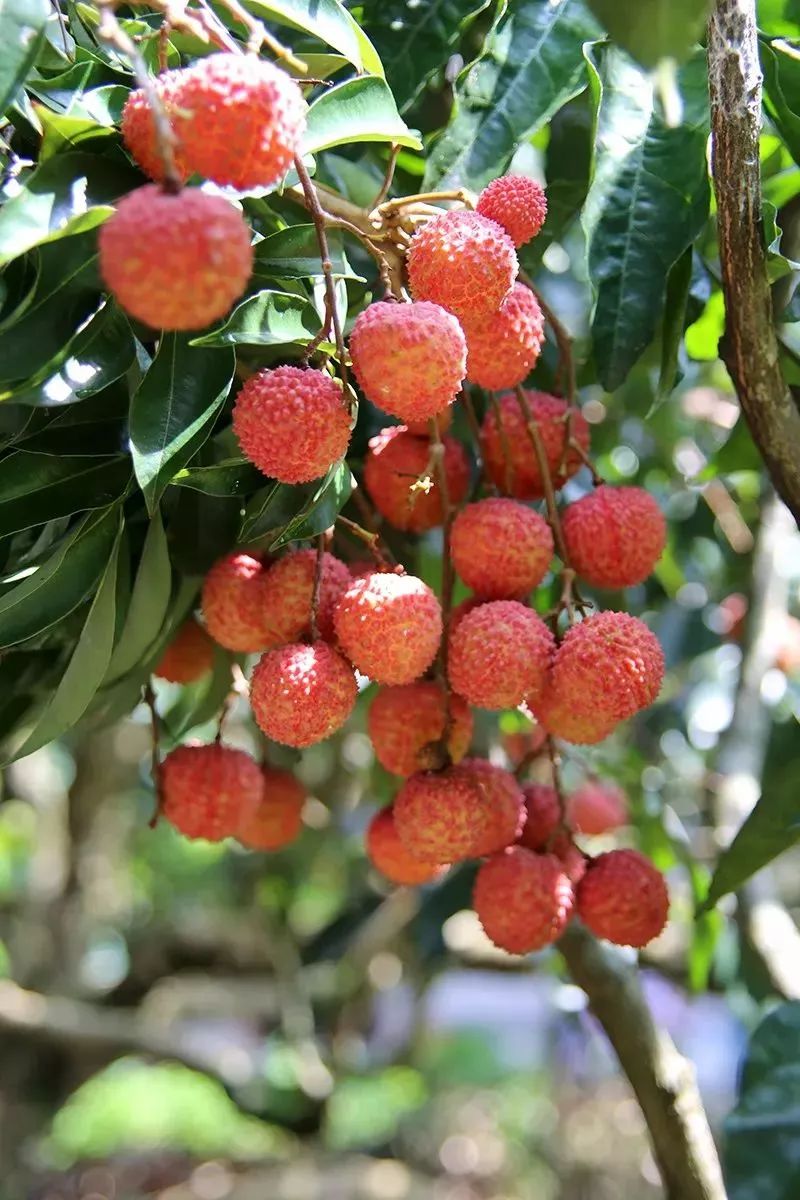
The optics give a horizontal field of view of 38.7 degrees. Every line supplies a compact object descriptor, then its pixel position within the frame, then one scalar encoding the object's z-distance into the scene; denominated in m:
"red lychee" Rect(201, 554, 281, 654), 0.72
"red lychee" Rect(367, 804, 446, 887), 0.84
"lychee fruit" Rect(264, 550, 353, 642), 0.71
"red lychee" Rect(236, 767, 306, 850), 0.93
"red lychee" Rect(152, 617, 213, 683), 0.86
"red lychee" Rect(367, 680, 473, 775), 0.78
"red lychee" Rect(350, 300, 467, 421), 0.57
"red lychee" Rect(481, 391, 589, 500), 0.79
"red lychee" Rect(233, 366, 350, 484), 0.58
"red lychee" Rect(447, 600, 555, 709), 0.69
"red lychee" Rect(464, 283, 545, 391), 0.67
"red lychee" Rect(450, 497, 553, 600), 0.73
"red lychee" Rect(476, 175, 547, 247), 0.64
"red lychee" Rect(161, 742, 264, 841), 0.82
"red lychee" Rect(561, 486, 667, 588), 0.76
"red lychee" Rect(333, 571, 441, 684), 0.66
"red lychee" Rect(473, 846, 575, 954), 0.79
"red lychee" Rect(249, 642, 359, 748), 0.67
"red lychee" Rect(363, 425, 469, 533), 0.77
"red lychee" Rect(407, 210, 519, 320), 0.60
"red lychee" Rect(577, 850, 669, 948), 0.81
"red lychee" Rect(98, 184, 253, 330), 0.43
